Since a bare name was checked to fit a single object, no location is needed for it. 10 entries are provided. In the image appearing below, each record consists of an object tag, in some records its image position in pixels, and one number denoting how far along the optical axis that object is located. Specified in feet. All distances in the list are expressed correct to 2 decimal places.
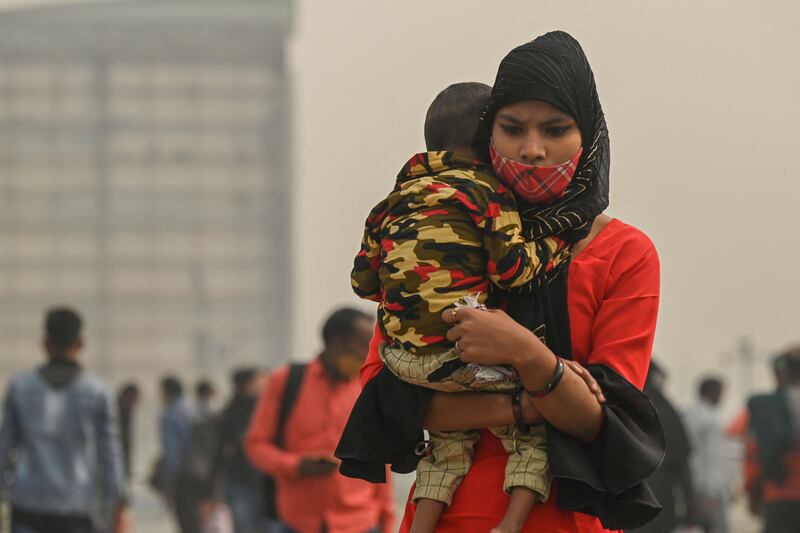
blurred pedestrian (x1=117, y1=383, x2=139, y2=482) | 99.75
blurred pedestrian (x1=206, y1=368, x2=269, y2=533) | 75.52
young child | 16.01
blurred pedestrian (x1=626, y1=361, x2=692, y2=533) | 36.52
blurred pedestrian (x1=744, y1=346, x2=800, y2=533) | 53.60
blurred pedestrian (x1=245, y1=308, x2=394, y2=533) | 41.13
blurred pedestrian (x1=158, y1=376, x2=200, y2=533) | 87.74
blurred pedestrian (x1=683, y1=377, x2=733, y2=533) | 80.55
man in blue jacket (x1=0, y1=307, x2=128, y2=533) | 46.61
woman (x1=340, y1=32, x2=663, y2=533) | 15.99
